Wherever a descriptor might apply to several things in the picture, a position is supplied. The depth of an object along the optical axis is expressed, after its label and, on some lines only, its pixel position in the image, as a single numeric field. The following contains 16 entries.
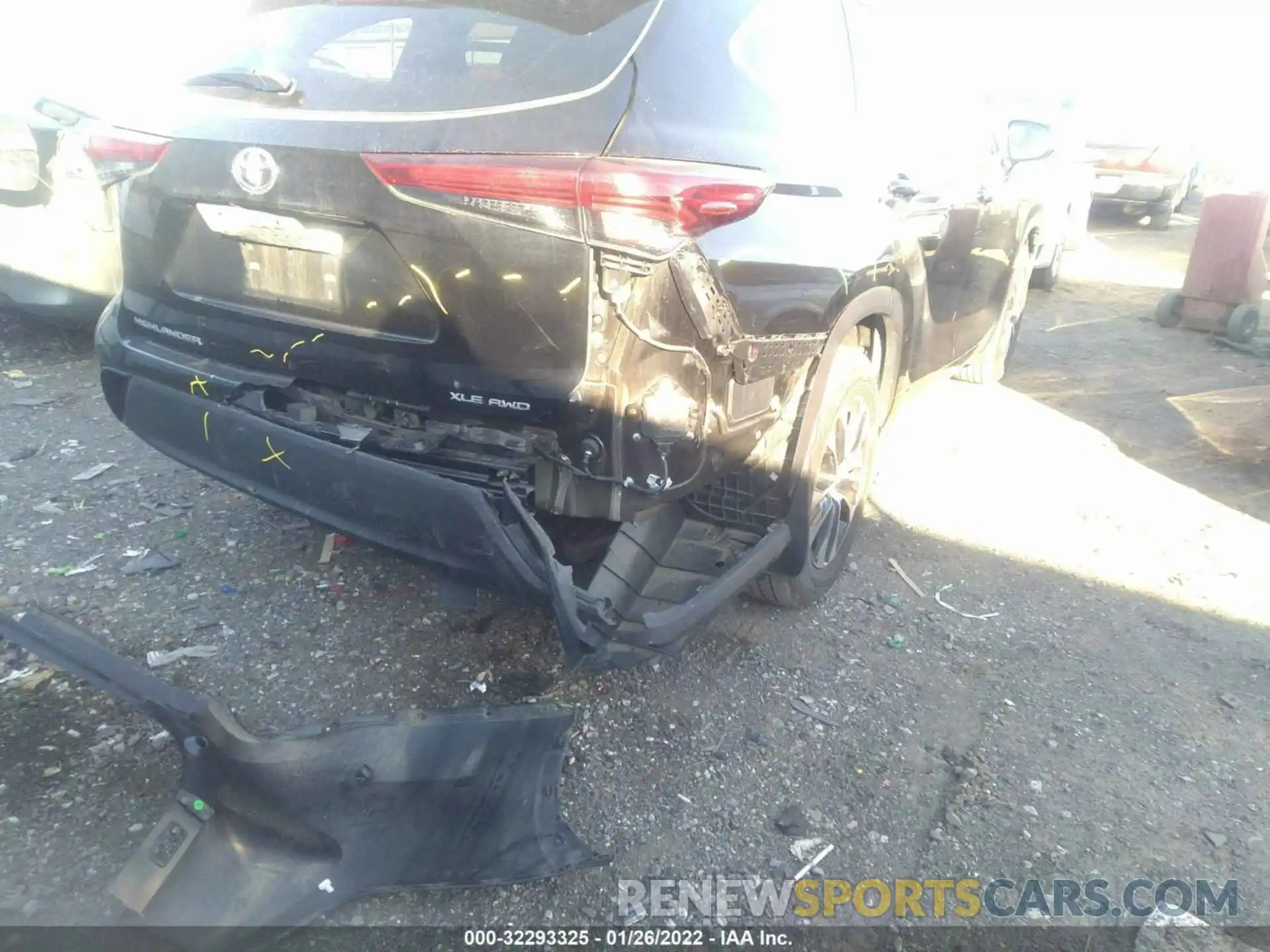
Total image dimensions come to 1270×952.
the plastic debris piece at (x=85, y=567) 3.55
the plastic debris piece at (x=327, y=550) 3.71
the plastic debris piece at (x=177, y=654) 3.09
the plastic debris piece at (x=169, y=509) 4.00
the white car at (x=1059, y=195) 5.96
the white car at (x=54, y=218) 5.07
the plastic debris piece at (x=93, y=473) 4.26
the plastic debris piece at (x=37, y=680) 2.93
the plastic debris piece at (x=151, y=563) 3.60
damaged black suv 2.28
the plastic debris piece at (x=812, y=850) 2.54
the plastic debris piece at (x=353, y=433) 2.59
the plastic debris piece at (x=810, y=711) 3.07
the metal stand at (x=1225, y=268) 8.20
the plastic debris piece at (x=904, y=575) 3.89
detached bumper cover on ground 2.19
